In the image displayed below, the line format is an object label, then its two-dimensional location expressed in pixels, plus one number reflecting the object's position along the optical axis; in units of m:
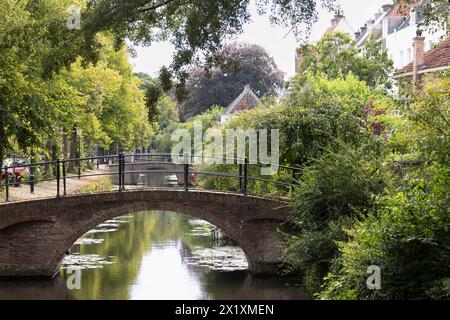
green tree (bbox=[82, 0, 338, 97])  14.96
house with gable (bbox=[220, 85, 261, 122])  56.09
